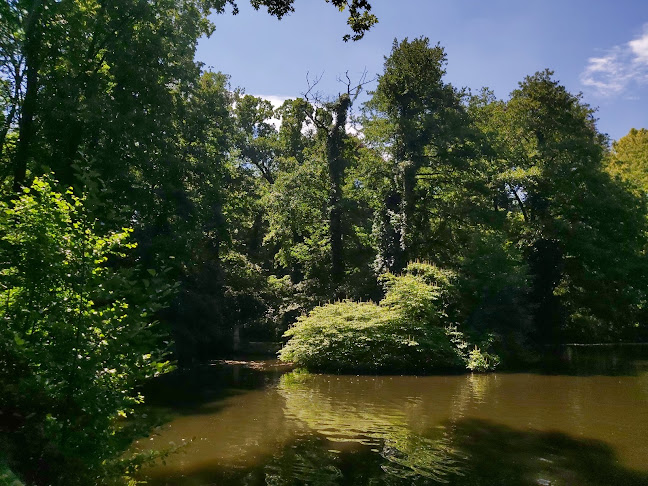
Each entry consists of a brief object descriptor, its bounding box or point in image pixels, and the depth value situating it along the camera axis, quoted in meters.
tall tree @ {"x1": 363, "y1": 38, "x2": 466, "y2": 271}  23.86
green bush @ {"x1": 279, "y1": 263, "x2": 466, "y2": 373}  16.72
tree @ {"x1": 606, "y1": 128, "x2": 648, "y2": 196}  37.94
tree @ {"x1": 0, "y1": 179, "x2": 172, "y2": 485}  4.80
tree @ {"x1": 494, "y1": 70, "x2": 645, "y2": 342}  24.38
